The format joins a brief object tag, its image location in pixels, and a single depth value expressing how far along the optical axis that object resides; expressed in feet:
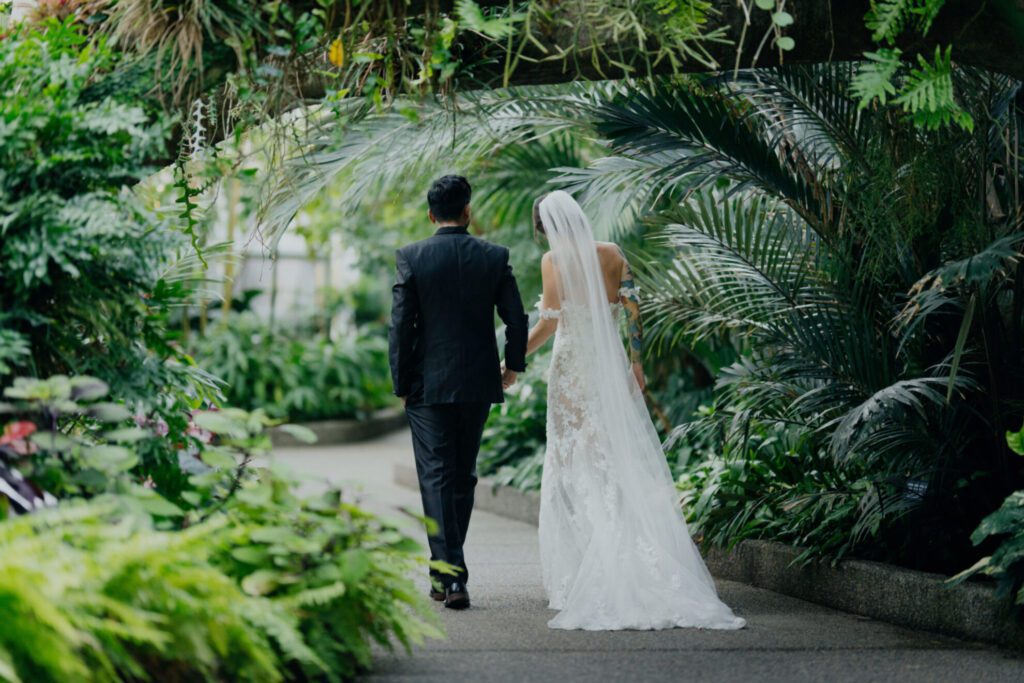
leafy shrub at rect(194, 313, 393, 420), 58.08
